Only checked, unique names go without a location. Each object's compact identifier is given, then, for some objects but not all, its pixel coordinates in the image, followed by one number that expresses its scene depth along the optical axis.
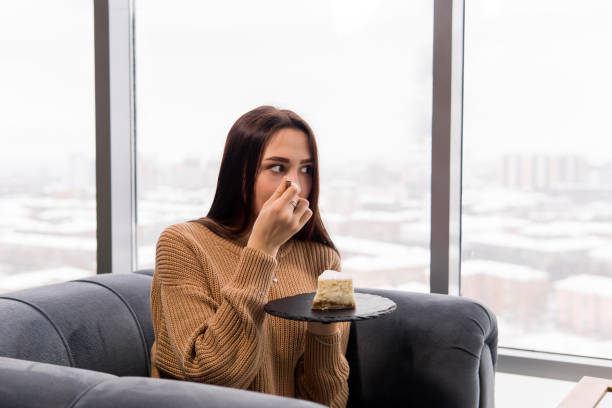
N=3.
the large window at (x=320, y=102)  2.10
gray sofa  1.43
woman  1.26
